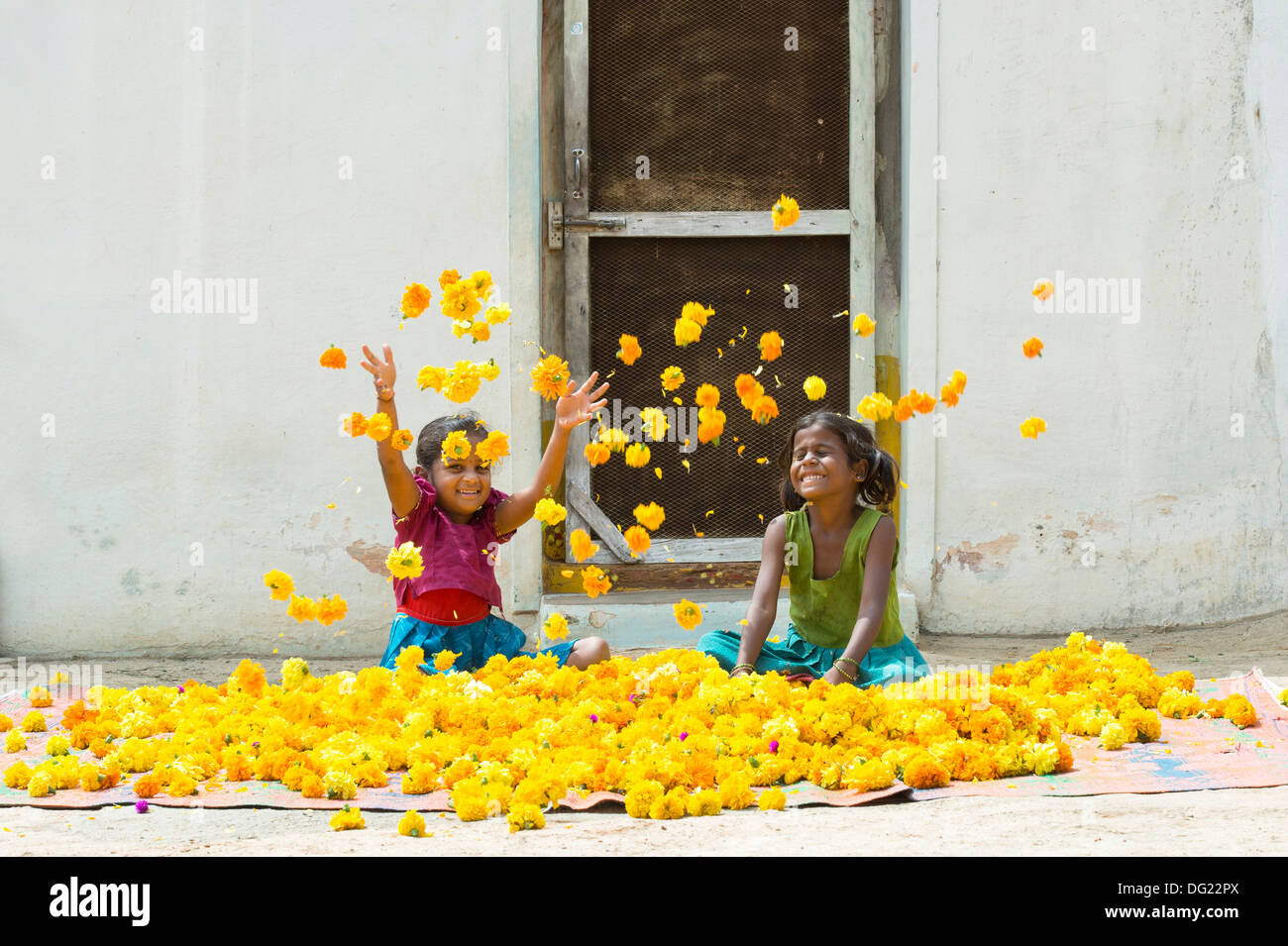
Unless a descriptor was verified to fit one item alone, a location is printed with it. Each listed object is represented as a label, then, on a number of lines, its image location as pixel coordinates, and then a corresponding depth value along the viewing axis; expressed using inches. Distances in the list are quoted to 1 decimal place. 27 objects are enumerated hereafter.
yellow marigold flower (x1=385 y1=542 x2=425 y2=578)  150.3
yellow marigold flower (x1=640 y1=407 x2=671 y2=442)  211.6
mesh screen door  212.5
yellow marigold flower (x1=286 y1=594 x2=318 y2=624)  163.5
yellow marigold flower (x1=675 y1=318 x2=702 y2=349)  190.4
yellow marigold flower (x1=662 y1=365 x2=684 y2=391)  190.9
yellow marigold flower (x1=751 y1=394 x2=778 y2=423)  181.0
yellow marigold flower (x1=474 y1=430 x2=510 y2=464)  162.6
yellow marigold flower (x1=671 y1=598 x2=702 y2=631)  176.2
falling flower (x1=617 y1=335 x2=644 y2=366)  183.0
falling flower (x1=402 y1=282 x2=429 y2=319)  167.7
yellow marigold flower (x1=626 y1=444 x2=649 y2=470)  187.6
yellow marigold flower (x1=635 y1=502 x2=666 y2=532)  198.4
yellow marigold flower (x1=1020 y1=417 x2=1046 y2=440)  189.0
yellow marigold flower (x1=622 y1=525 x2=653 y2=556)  188.5
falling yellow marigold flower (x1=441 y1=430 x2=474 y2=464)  159.2
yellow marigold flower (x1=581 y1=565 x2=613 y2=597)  175.9
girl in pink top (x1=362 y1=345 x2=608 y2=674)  161.9
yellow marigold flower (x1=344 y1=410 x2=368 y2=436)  161.6
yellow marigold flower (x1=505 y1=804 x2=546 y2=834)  103.4
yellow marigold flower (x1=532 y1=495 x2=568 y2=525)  159.8
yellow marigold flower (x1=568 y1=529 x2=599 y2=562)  174.1
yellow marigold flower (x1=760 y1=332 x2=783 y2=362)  185.8
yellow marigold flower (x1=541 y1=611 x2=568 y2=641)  168.4
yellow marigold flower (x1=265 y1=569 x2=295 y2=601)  167.0
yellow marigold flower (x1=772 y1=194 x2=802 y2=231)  189.6
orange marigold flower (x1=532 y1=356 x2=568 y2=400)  169.3
